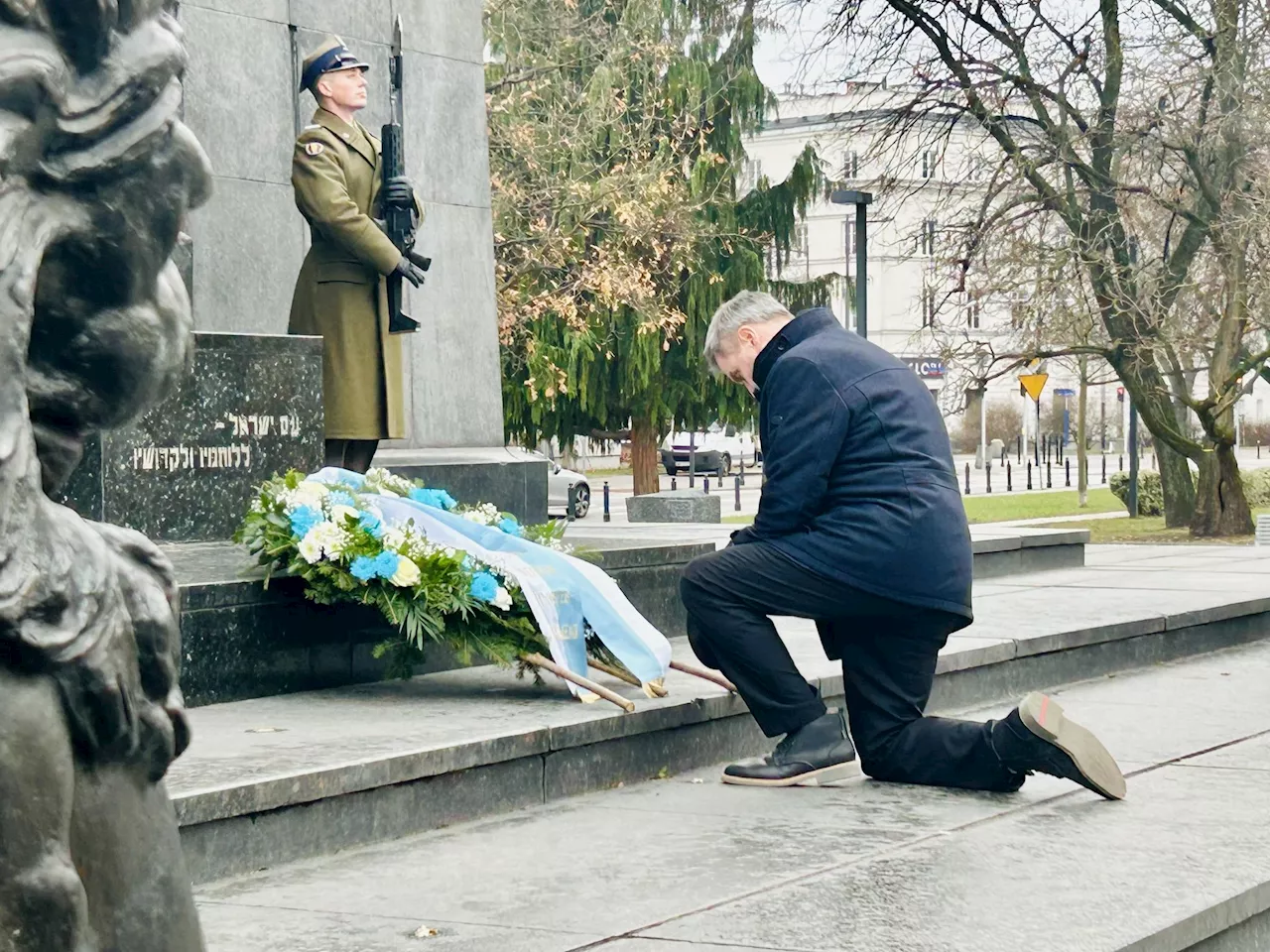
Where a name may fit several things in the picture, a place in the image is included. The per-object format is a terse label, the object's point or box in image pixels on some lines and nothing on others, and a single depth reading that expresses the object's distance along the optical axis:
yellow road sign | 32.78
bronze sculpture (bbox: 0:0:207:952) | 1.69
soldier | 8.41
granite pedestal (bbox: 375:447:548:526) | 10.21
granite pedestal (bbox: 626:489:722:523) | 19.44
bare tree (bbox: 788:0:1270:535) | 22.69
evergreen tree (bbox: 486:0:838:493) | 27.28
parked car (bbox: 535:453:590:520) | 36.62
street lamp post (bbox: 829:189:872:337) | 23.61
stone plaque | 7.20
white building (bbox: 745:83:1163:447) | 23.88
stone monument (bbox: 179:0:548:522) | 9.57
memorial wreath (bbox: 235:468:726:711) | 6.47
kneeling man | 6.24
